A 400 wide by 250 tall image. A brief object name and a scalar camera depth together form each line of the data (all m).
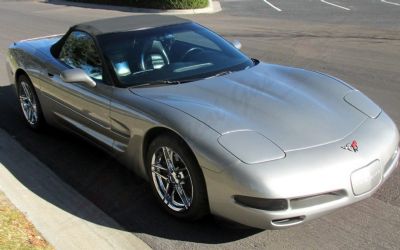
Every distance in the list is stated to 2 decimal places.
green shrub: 22.50
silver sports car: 3.24
